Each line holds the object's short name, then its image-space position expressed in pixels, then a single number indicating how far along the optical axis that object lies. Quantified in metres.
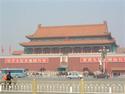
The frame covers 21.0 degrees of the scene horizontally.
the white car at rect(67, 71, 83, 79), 38.78
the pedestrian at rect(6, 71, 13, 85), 16.68
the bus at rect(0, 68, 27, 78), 46.58
